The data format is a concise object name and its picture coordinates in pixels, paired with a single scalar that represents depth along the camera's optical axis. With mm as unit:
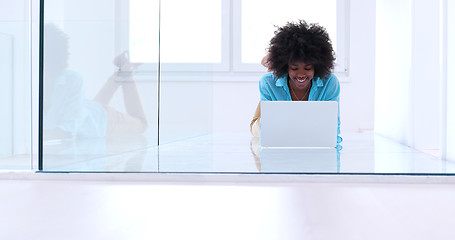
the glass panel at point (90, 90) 1319
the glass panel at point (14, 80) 1521
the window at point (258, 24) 4863
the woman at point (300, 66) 2311
